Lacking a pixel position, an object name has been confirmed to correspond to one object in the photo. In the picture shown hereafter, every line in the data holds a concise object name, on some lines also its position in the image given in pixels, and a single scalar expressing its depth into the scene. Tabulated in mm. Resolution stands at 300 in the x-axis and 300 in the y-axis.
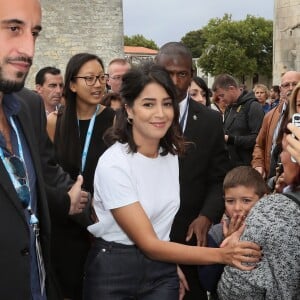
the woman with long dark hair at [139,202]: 2439
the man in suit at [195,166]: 3172
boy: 2865
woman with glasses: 3432
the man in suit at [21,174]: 1968
